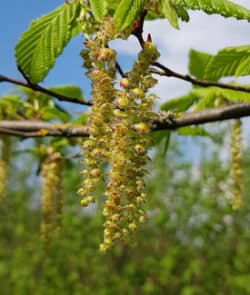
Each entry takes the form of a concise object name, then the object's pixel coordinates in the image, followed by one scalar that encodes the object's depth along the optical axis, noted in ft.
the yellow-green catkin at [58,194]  1.36
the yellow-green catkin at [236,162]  1.11
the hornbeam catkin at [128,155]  0.52
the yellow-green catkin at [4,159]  1.47
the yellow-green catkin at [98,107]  0.54
